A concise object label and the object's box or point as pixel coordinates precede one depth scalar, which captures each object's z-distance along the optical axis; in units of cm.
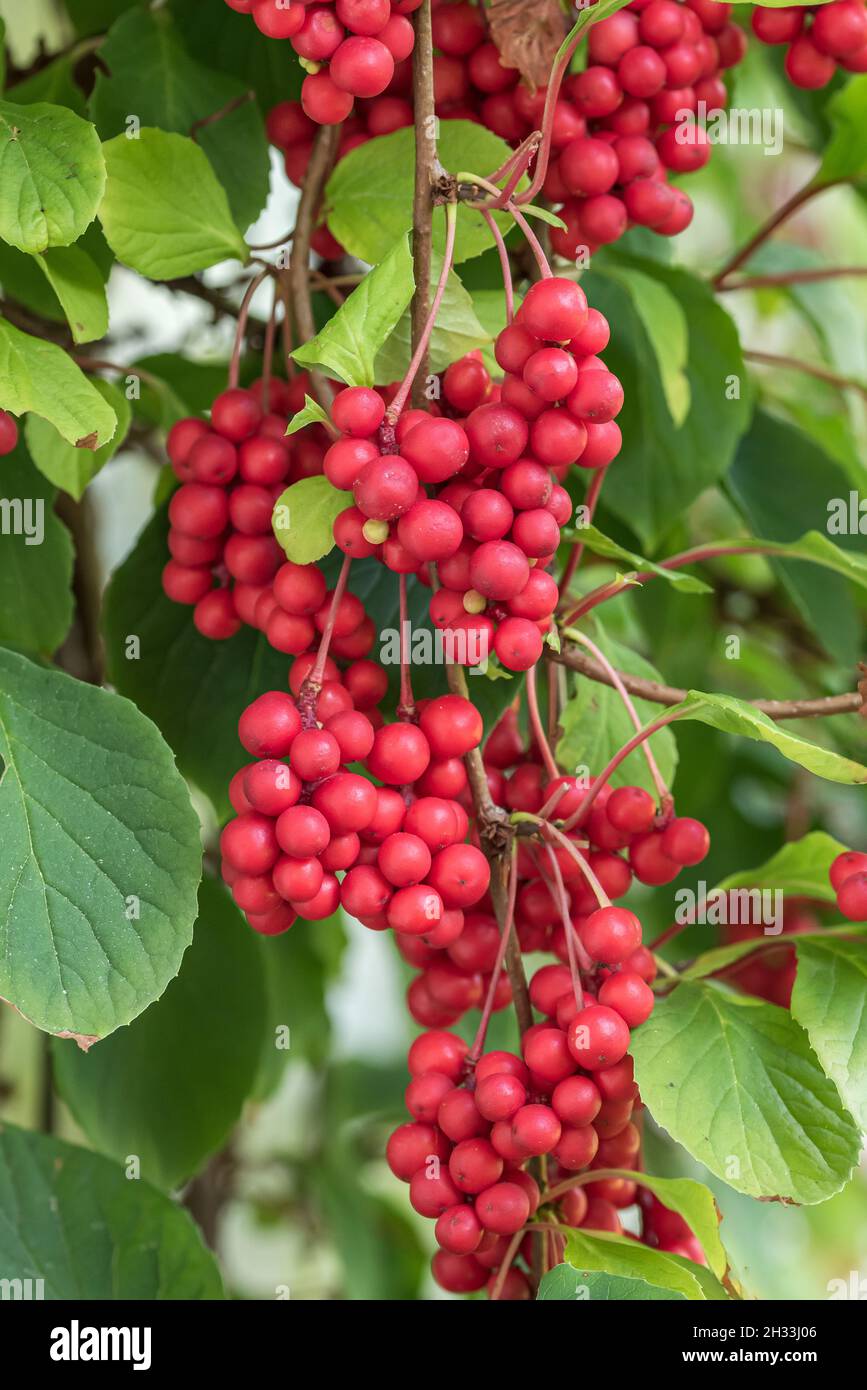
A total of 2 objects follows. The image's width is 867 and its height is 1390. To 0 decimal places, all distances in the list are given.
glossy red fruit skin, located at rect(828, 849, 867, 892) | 68
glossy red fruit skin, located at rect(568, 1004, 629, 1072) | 65
